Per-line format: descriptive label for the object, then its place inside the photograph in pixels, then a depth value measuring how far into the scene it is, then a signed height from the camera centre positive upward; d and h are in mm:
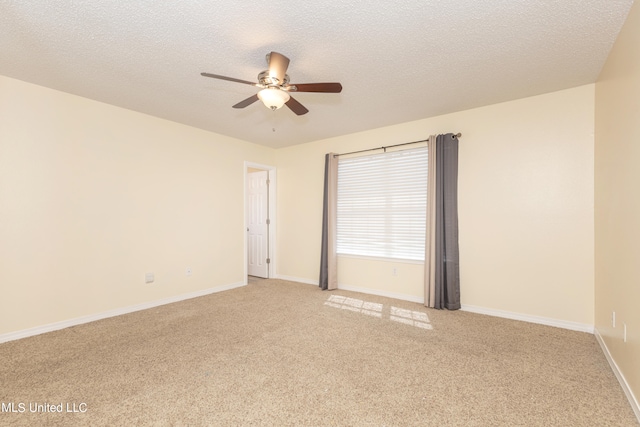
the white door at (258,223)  5652 -181
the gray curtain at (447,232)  3629 -229
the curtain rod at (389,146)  3648 +1027
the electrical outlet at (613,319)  2242 -841
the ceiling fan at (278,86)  2166 +1029
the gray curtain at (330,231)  4691 -280
